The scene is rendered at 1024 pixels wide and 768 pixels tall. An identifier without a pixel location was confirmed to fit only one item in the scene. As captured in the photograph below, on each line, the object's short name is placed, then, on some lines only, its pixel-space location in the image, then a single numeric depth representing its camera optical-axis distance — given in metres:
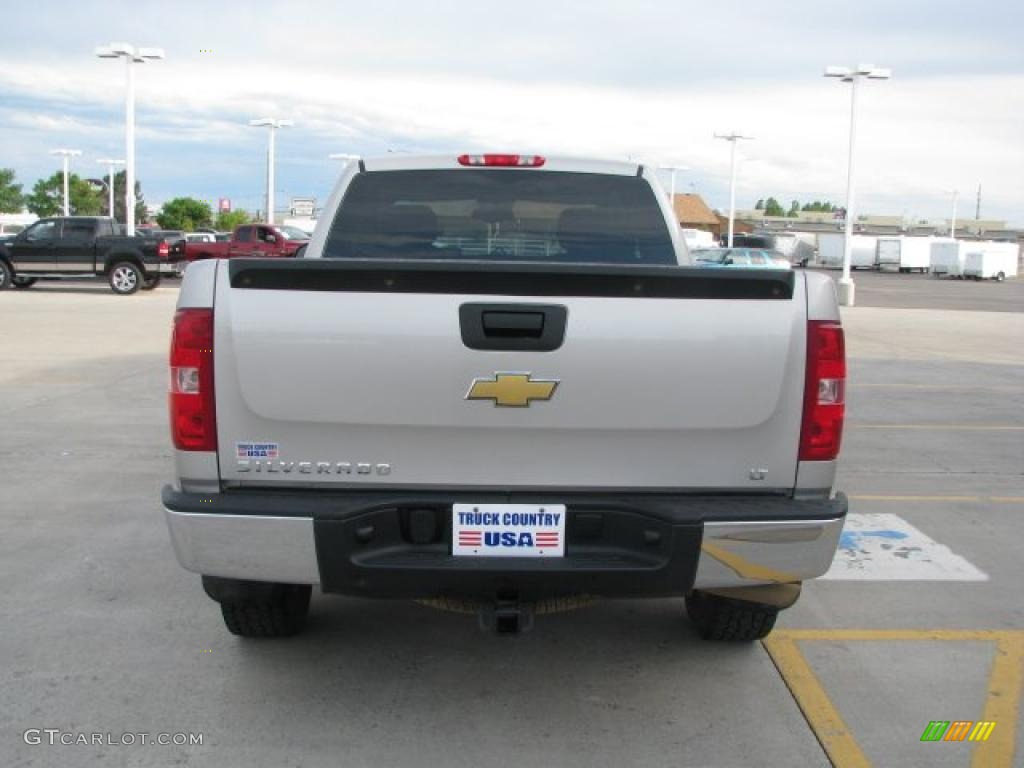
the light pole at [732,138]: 55.66
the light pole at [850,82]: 33.56
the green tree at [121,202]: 119.75
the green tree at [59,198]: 102.00
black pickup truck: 26.34
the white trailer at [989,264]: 65.25
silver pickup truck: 3.25
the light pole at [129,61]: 33.62
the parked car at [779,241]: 47.31
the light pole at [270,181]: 52.06
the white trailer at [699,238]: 61.95
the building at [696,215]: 109.19
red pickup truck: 33.53
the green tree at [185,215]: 87.00
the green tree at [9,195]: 106.50
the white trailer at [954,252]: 67.12
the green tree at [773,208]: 157.15
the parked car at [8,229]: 53.45
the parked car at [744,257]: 34.40
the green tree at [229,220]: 86.53
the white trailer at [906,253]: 74.44
